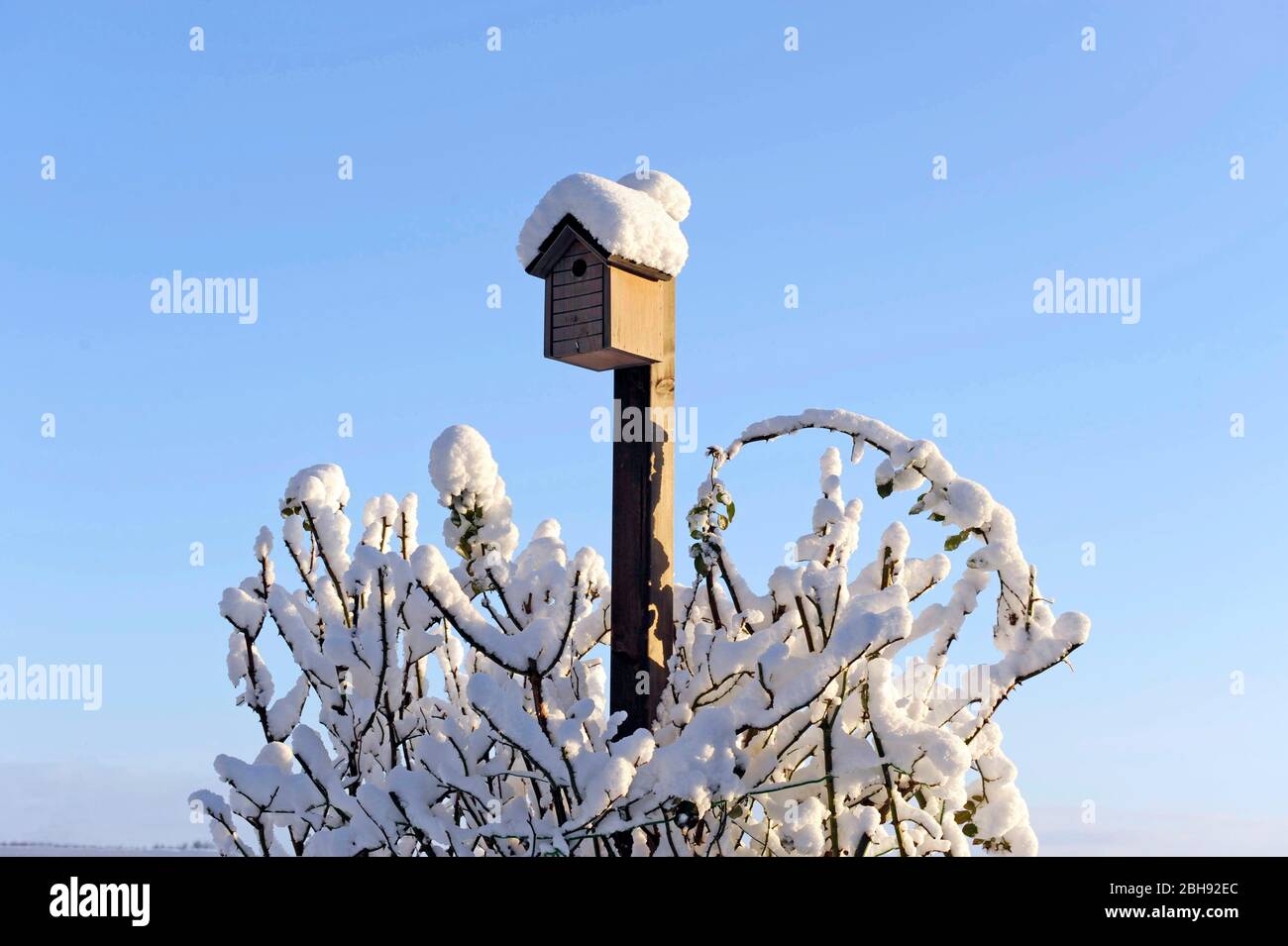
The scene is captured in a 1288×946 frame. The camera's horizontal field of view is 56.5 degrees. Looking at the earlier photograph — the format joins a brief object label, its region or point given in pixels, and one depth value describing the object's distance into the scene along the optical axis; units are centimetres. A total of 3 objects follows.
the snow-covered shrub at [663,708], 318
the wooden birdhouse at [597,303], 396
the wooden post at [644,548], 387
